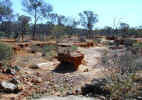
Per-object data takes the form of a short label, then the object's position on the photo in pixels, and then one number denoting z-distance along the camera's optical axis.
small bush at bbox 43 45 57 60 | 8.81
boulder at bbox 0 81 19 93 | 4.40
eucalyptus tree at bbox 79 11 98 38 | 28.26
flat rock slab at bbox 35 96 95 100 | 4.19
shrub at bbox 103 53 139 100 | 3.94
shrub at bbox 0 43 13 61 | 6.47
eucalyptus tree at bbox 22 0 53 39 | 17.97
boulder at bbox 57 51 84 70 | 6.68
